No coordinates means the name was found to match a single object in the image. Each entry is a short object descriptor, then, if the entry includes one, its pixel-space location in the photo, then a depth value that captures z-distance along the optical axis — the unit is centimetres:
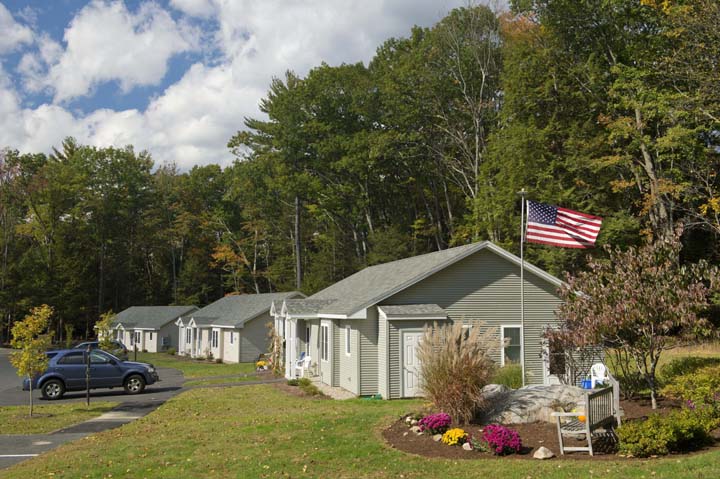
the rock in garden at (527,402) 1359
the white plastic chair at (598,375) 1664
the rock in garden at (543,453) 1088
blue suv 2419
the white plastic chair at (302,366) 2755
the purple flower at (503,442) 1115
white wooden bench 1097
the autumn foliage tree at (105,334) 3859
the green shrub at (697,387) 1241
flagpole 2075
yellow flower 1195
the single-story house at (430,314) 2053
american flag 1972
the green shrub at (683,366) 1692
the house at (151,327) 5606
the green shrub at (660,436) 1041
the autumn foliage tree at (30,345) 1958
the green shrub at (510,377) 1867
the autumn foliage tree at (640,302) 1390
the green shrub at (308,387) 2262
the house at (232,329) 4253
